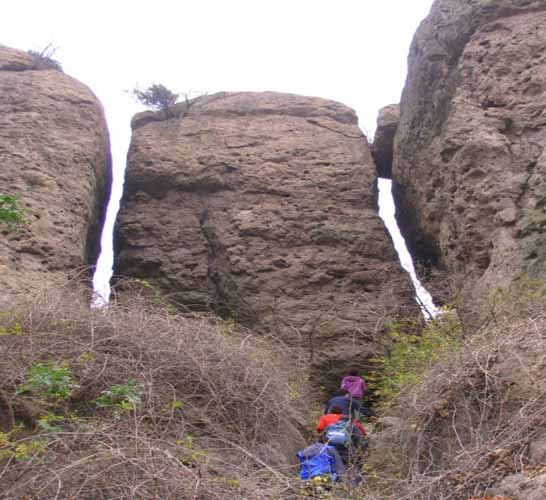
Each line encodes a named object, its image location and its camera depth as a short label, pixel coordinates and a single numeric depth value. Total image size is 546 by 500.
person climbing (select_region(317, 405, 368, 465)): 6.22
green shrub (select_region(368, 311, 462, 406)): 7.47
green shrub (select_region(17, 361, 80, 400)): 5.50
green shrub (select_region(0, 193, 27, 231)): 6.30
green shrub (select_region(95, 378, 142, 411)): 5.70
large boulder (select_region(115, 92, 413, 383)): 9.85
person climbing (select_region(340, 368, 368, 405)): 8.32
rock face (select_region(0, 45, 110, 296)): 8.92
